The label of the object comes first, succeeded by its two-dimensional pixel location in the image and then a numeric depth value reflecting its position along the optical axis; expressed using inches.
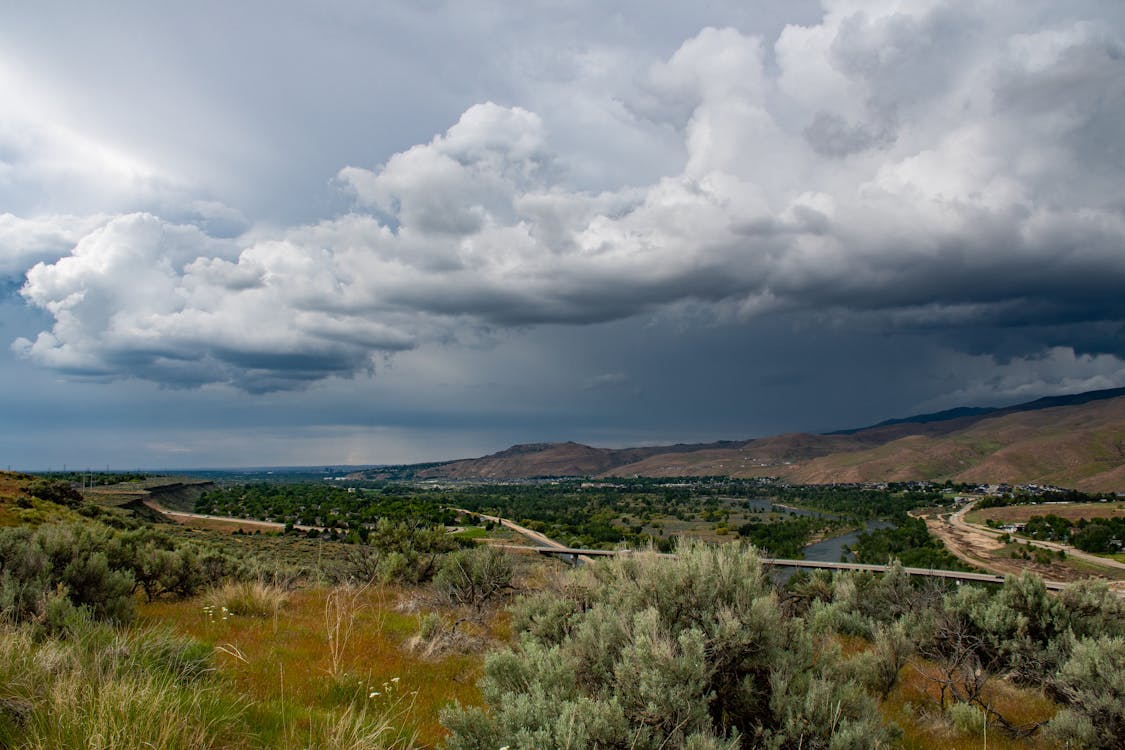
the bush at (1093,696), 256.7
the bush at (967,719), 273.4
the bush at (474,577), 506.6
